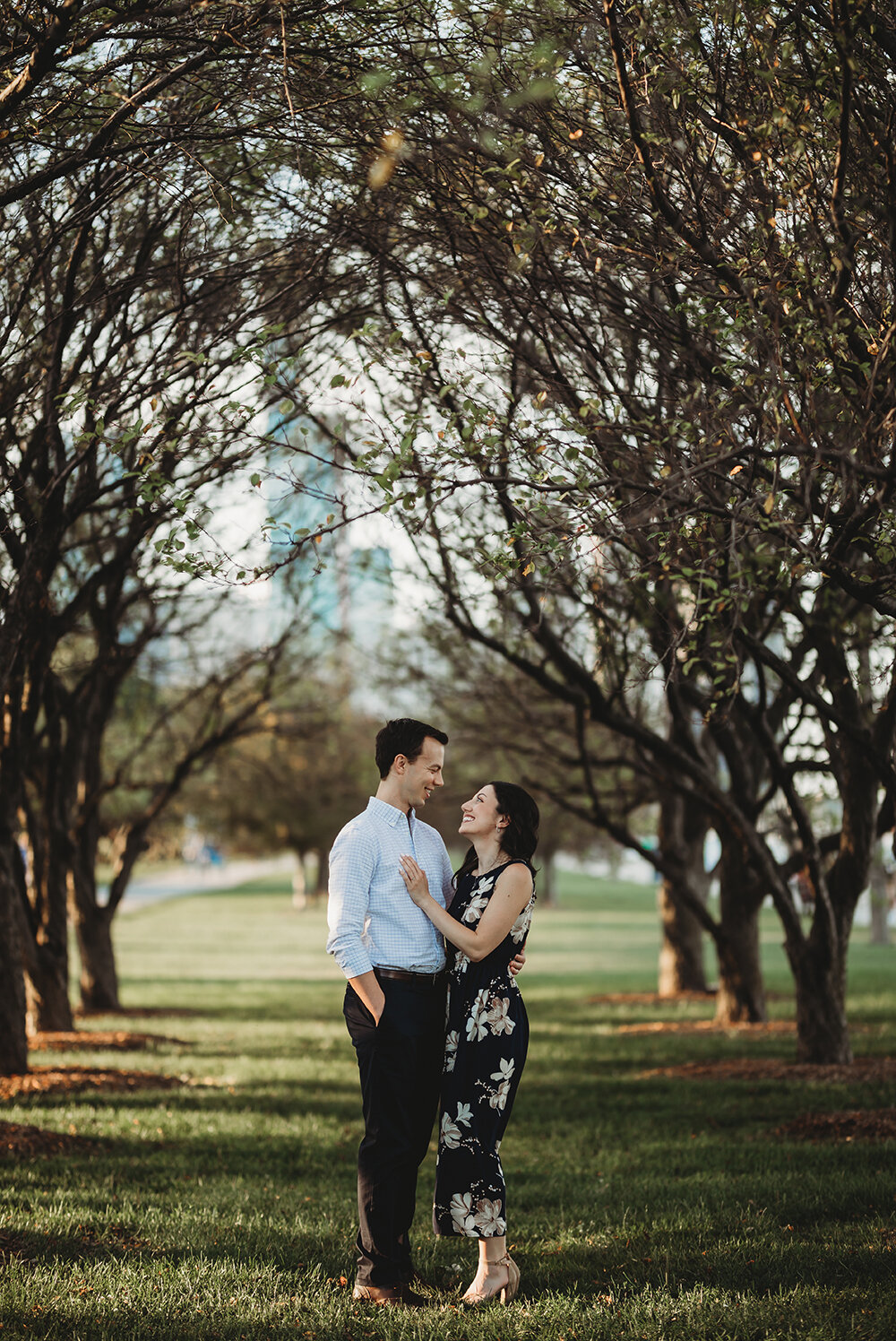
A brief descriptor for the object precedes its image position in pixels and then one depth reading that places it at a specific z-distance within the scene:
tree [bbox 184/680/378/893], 37.84
